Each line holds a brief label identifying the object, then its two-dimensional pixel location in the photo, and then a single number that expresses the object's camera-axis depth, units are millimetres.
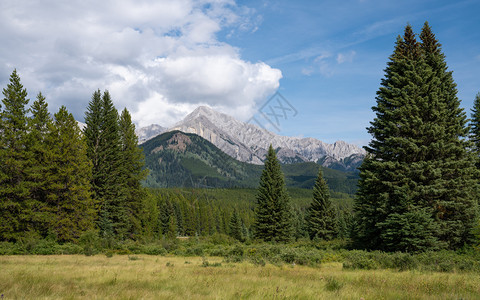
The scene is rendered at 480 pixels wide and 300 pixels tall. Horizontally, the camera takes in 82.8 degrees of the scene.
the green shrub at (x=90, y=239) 25903
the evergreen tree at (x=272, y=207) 42062
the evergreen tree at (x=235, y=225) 78988
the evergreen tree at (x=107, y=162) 34906
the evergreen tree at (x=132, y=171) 39562
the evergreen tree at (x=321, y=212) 47781
